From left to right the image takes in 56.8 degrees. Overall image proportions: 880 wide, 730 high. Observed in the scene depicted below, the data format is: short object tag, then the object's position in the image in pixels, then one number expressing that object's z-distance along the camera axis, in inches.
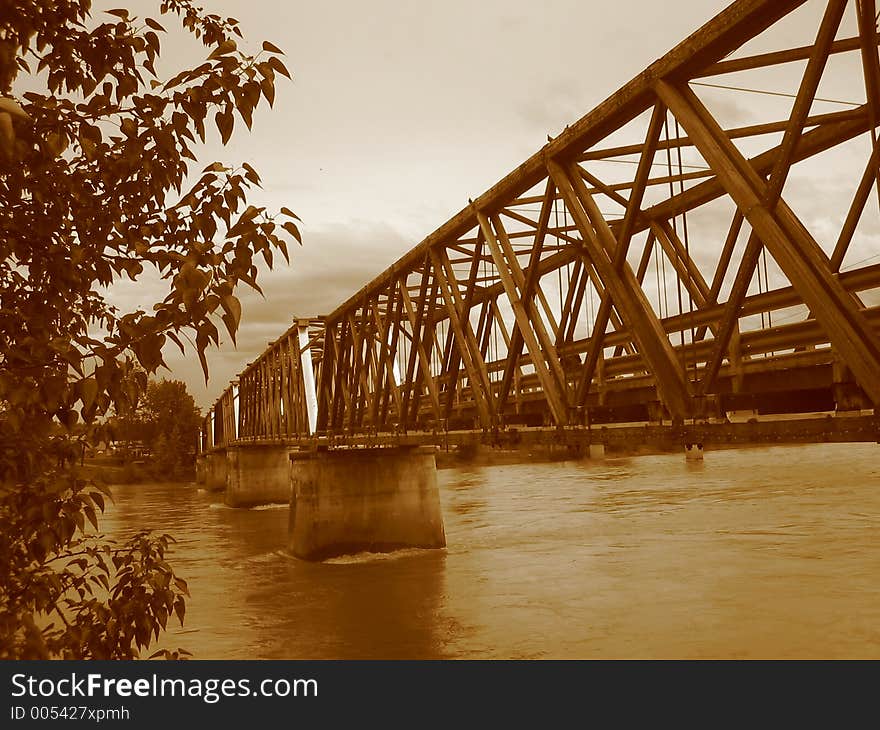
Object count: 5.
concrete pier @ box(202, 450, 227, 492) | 3260.3
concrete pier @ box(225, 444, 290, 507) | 2434.8
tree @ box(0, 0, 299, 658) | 143.6
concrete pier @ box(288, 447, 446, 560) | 1274.6
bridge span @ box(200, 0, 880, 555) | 365.7
